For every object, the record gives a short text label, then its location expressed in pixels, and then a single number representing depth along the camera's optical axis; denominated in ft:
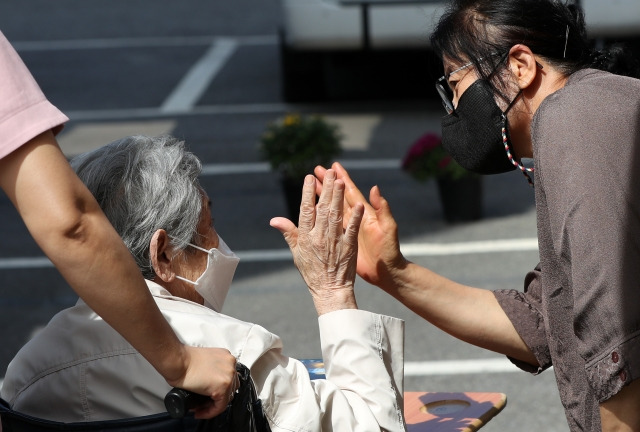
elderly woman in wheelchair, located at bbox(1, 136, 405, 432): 13.36
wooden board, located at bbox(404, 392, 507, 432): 16.64
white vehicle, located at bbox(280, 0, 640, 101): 50.64
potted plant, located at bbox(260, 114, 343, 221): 41.09
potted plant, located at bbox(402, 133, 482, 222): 40.66
